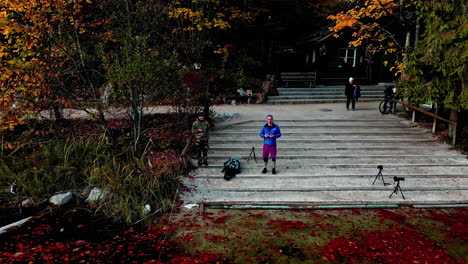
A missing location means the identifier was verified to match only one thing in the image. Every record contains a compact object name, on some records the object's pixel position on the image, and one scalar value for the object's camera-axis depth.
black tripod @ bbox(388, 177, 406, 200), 9.57
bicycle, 17.23
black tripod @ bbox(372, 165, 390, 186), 10.15
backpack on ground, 10.87
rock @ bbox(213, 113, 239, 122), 16.19
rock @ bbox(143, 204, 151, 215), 8.62
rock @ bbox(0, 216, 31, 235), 7.77
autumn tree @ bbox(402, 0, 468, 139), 11.70
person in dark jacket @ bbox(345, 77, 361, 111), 18.48
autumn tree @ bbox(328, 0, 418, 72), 15.23
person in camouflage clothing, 10.98
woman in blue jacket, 10.65
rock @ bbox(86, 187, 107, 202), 9.18
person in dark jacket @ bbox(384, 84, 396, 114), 17.23
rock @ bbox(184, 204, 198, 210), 9.11
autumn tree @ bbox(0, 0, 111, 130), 9.73
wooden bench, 25.12
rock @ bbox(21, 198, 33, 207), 9.33
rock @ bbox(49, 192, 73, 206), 9.29
